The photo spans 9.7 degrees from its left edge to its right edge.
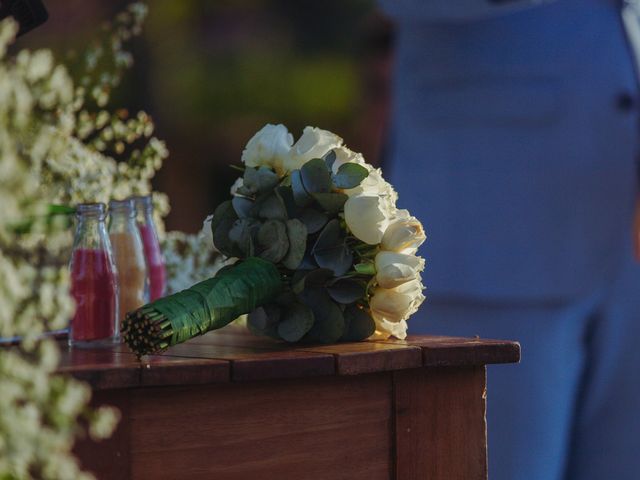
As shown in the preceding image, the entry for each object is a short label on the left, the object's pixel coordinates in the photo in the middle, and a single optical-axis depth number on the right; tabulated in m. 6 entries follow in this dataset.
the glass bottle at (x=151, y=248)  3.58
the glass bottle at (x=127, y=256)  3.48
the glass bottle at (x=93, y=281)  3.38
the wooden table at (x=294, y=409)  3.18
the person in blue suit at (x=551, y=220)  4.16
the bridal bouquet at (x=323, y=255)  3.34
